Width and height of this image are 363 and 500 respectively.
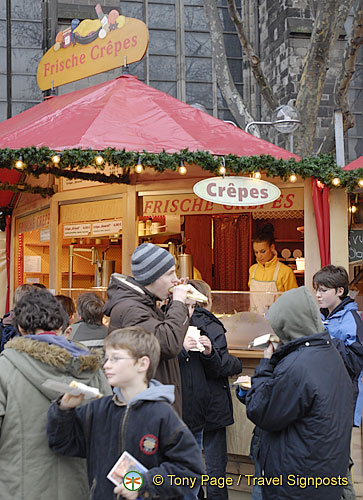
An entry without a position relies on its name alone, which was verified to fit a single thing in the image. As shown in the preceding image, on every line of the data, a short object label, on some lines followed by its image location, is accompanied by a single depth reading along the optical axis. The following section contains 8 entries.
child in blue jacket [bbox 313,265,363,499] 4.11
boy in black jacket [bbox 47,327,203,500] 2.38
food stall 6.11
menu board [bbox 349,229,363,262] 6.93
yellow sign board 8.34
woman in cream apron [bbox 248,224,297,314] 7.59
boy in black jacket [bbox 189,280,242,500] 4.40
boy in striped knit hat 3.32
